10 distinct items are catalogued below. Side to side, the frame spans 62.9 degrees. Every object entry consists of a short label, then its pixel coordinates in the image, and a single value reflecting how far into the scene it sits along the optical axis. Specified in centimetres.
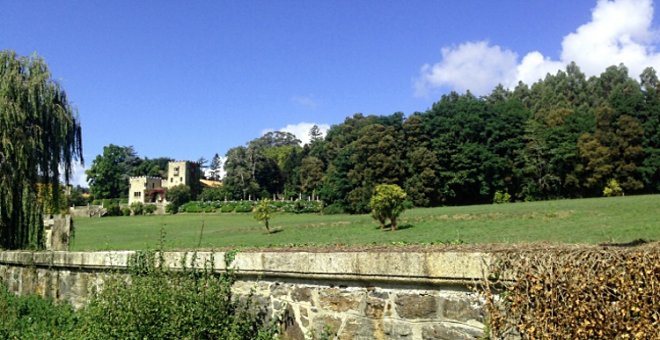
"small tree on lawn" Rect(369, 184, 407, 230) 2952
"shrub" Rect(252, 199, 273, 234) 3678
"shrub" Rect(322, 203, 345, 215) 5706
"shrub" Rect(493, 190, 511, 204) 5173
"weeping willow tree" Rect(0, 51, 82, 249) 1364
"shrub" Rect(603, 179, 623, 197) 4684
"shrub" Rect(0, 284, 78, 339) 726
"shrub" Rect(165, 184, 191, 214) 8644
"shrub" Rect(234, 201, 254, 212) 6919
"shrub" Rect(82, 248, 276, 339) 550
